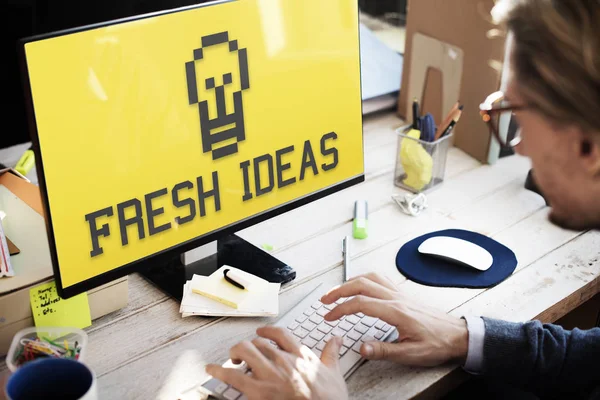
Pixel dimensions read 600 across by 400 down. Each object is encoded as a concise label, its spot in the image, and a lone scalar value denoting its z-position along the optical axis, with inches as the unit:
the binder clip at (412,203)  54.9
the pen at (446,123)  56.3
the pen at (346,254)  47.4
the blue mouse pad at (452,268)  46.8
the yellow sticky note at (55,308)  39.8
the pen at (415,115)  57.6
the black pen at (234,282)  44.5
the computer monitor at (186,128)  36.3
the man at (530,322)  30.5
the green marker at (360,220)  51.5
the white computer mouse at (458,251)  48.1
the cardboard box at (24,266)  39.2
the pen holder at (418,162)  57.3
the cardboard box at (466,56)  59.6
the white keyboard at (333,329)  39.6
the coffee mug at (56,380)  33.2
